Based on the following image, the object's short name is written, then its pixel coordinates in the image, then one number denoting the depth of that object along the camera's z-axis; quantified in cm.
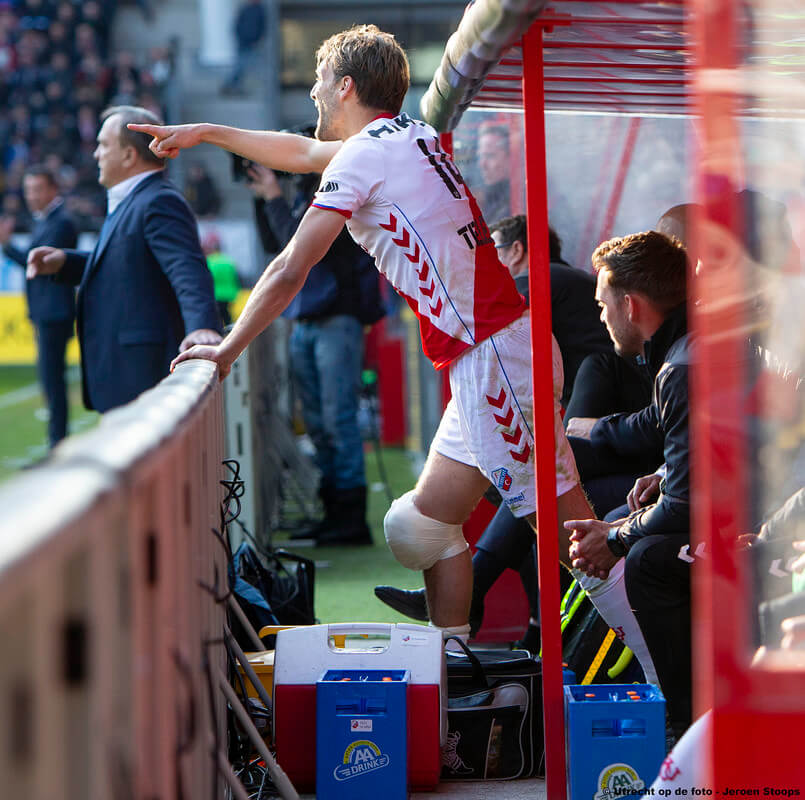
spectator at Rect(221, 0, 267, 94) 4866
